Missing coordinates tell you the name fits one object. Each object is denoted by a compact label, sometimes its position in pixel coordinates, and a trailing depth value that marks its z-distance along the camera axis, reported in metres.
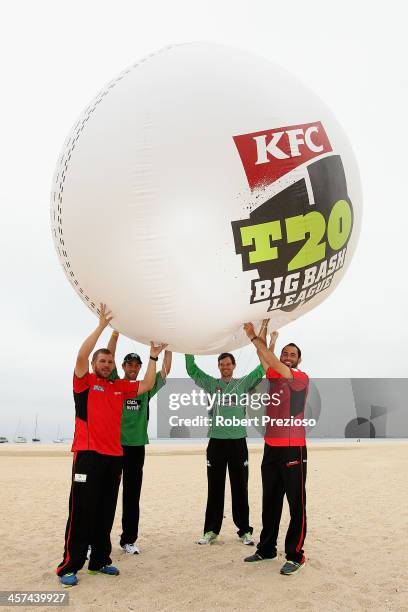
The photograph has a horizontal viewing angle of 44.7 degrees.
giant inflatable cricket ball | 3.09
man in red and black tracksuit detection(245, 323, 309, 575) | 3.97
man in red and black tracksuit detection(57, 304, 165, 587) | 3.70
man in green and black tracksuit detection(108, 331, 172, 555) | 4.50
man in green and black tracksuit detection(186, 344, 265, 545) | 4.79
